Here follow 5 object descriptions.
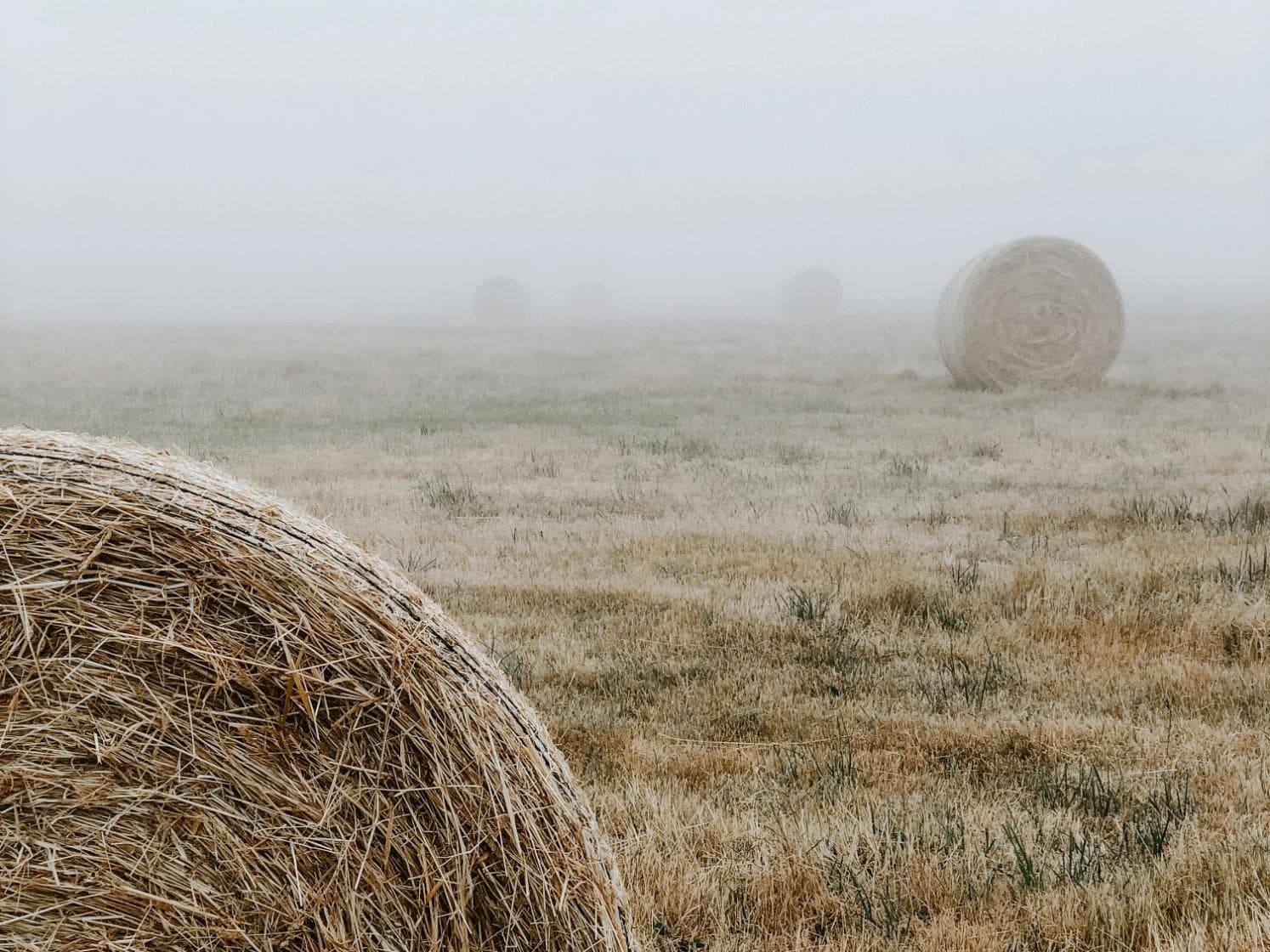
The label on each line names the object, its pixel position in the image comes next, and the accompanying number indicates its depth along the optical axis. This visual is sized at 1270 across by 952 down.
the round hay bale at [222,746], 2.69
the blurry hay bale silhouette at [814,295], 48.50
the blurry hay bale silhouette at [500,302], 45.00
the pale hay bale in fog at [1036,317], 17.94
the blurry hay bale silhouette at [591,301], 61.56
